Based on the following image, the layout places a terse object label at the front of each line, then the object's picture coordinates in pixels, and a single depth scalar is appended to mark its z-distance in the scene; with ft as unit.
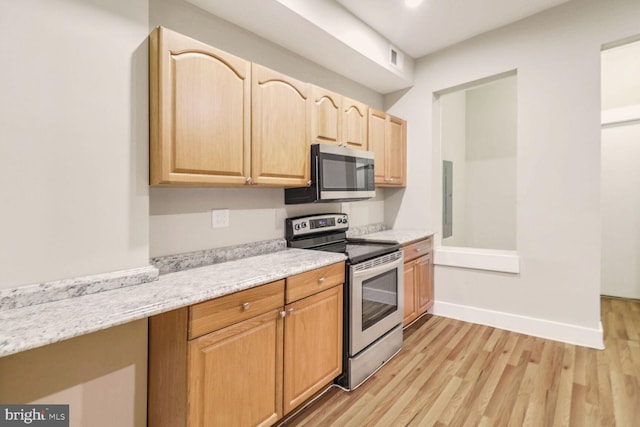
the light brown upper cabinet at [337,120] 7.86
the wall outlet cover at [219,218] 6.82
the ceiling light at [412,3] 8.30
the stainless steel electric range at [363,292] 6.89
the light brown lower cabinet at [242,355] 4.35
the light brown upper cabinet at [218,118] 5.06
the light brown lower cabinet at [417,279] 9.58
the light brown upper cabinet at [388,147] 10.28
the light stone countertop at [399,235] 9.47
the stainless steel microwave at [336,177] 7.68
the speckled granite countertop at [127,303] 3.21
